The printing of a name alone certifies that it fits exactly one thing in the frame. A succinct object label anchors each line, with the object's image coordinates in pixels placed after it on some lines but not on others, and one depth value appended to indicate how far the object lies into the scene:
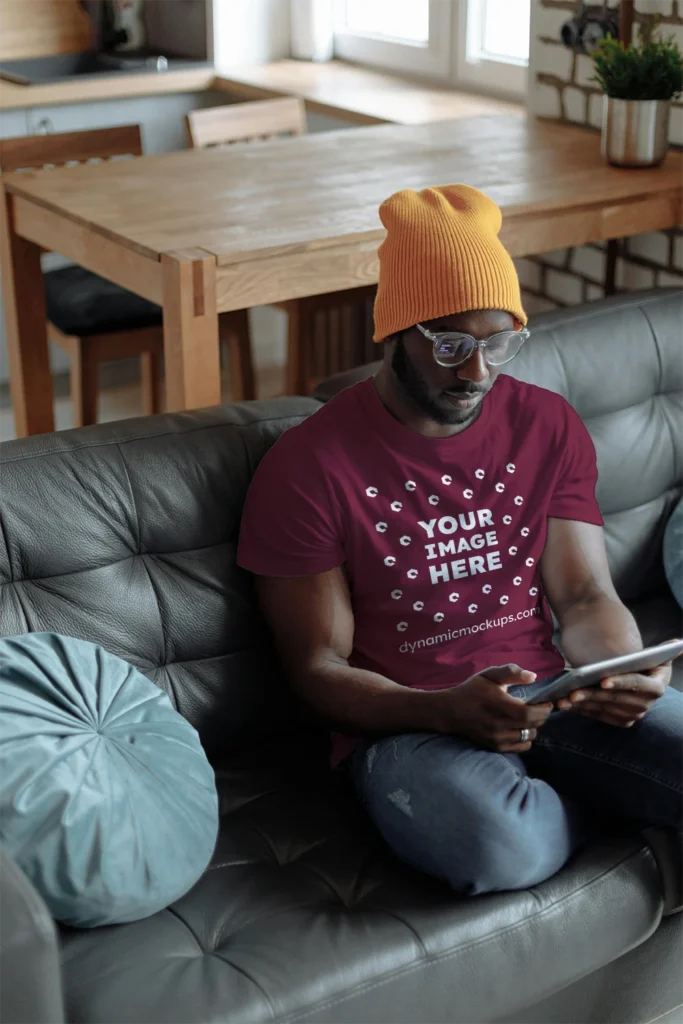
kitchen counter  3.66
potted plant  2.71
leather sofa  1.40
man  1.63
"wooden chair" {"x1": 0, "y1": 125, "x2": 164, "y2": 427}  3.23
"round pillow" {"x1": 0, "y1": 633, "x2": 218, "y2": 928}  1.40
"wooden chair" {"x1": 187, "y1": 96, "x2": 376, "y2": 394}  3.51
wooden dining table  2.34
